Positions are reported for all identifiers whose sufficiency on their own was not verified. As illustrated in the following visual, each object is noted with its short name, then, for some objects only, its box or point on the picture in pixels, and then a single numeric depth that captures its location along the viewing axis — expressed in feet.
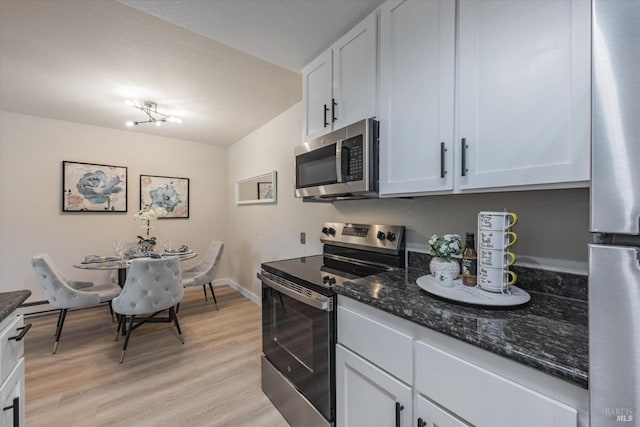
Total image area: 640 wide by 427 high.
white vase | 3.71
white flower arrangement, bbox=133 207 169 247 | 10.36
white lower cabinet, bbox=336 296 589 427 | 2.11
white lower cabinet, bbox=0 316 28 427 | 2.98
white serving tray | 3.06
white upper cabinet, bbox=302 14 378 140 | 4.70
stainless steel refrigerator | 1.45
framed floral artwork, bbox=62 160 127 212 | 11.10
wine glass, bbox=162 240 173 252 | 11.09
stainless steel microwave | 4.62
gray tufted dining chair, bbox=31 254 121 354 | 7.52
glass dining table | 8.41
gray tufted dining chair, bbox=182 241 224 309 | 10.61
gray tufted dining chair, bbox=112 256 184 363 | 7.49
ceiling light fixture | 8.89
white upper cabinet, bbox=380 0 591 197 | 2.70
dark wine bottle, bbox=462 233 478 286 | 3.72
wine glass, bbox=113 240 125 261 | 10.09
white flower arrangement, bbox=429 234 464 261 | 3.82
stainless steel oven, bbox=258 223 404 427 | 4.26
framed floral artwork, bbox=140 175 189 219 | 12.82
